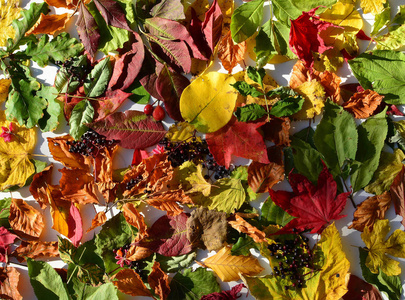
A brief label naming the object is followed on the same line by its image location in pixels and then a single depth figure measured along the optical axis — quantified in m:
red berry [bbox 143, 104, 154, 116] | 0.86
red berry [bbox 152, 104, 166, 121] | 0.85
